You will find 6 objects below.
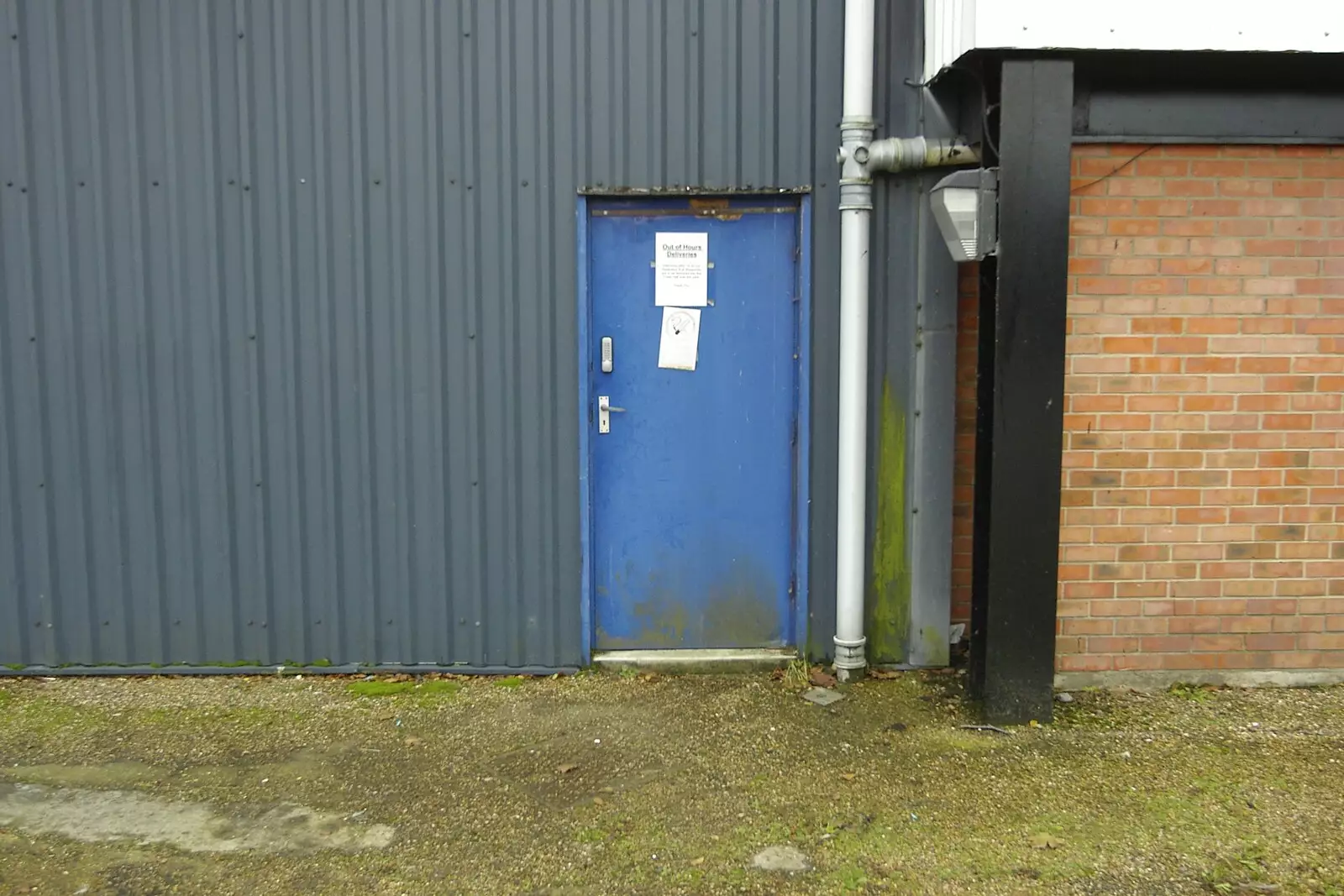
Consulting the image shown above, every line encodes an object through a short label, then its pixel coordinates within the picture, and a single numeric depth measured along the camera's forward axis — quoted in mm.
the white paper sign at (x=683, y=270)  4832
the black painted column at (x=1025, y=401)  4141
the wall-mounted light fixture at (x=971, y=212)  4188
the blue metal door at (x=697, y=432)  4840
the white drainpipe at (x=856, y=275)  4578
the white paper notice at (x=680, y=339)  4855
